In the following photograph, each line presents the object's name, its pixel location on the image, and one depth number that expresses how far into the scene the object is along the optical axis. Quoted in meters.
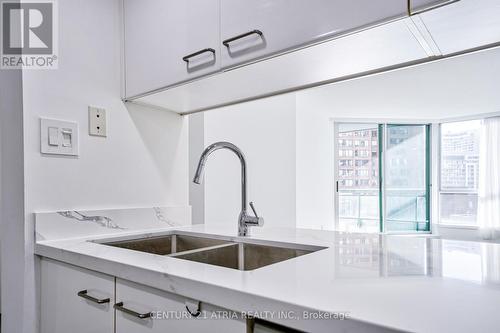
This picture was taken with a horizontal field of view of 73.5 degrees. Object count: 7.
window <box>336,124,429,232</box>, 4.95
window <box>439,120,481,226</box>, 4.69
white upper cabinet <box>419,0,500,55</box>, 0.71
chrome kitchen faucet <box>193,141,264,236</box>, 1.23
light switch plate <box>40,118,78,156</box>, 1.21
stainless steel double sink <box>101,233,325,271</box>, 1.11
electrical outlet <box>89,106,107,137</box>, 1.36
